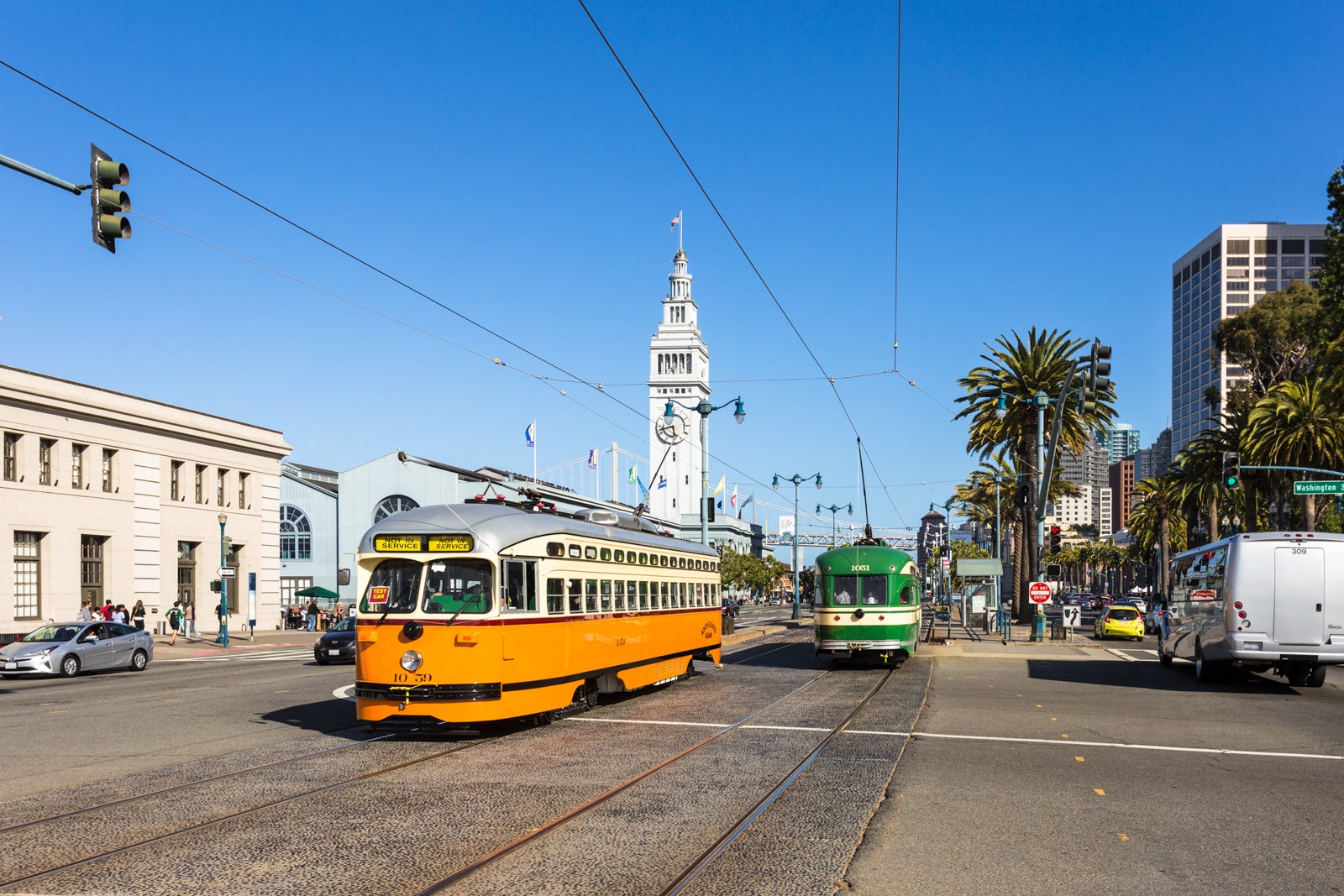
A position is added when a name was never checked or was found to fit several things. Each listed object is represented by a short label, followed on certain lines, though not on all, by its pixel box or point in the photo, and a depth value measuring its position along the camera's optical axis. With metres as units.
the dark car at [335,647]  31.06
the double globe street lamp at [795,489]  69.37
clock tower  175.84
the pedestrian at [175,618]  45.16
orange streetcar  14.27
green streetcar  27.42
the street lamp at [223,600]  42.69
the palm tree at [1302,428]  49.69
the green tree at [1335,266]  47.81
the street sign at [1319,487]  34.34
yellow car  45.94
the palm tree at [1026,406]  53.97
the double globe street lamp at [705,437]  38.78
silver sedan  27.77
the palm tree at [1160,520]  80.00
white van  21.84
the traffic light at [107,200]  13.18
